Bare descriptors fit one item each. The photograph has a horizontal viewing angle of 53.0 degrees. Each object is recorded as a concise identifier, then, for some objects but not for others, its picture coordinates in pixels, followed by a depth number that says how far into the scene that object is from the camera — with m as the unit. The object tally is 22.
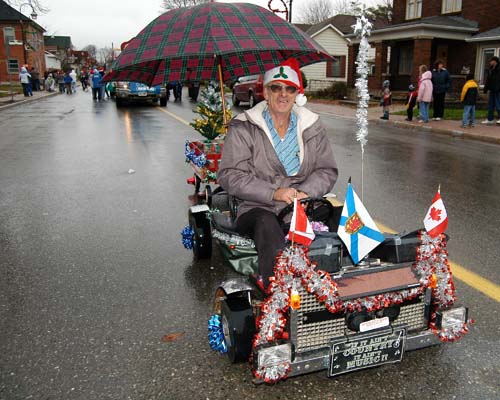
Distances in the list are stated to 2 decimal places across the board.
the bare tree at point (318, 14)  86.00
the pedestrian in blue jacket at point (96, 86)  31.14
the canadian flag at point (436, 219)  2.67
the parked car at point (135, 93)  25.61
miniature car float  2.53
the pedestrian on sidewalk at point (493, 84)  14.54
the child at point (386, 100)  17.49
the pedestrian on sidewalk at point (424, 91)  16.02
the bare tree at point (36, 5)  30.08
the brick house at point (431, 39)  25.70
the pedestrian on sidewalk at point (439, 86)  16.33
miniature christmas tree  6.77
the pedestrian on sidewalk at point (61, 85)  47.06
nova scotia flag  2.54
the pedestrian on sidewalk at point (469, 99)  14.16
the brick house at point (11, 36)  59.19
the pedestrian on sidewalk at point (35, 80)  42.75
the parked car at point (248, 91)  23.59
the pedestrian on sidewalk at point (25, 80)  33.44
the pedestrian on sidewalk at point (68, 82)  44.50
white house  44.47
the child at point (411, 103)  16.94
